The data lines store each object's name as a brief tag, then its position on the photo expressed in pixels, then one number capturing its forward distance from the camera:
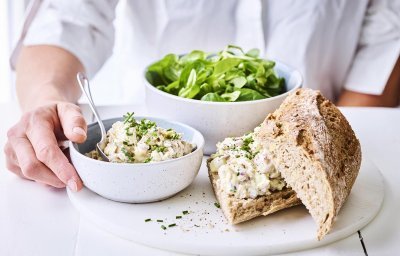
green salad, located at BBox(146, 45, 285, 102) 1.28
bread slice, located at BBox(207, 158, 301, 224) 1.00
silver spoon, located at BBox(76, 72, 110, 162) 1.10
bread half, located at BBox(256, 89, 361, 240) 0.96
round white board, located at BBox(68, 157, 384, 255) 0.95
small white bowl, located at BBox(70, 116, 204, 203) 1.02
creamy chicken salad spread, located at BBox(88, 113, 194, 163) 1.06
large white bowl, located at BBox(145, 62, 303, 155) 1.23
